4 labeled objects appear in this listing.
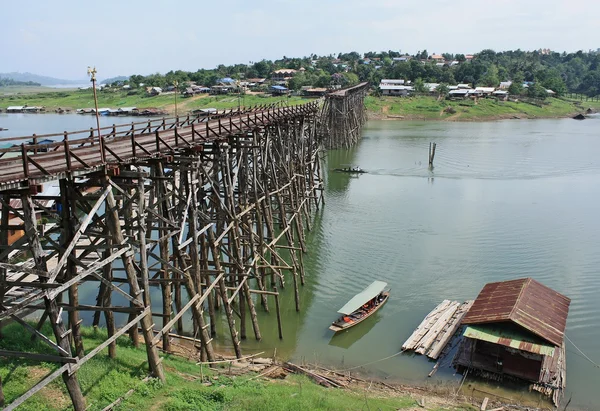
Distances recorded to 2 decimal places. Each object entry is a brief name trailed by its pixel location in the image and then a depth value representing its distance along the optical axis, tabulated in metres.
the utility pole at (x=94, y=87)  10.85
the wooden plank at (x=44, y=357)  9.39
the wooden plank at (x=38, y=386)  8.49
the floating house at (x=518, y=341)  15.08
